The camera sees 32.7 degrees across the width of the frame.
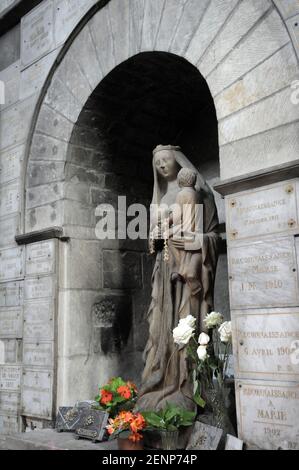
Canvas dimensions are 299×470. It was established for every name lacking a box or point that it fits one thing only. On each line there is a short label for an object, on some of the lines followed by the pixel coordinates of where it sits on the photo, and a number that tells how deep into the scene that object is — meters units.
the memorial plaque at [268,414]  2.62
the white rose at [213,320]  3.20
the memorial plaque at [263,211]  2.77
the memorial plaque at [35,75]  4.74
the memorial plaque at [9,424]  4.43
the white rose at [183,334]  3.10
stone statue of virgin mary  3.36
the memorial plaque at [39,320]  4.26
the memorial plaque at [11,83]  5.13
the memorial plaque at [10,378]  4.51
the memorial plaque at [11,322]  4.57
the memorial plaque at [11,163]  4.90
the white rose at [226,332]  3.07
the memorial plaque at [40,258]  4.37
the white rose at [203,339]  3.08
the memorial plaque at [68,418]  3.61
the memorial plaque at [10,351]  4.57
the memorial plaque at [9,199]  4.84
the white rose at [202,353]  3.04
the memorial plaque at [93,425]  3.35
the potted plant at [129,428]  2.93
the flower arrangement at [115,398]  3.48
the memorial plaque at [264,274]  2.73
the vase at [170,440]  2.95
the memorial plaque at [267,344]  2.67
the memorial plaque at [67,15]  4.44
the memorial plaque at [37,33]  4.82
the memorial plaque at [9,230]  4.79
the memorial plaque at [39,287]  4.32
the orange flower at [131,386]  3.60
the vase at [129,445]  2.98
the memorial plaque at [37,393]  4.15
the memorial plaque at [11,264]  4.69
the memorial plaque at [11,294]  4.64
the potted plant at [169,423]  2.95
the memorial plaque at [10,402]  4.47
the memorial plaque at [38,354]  4.21
